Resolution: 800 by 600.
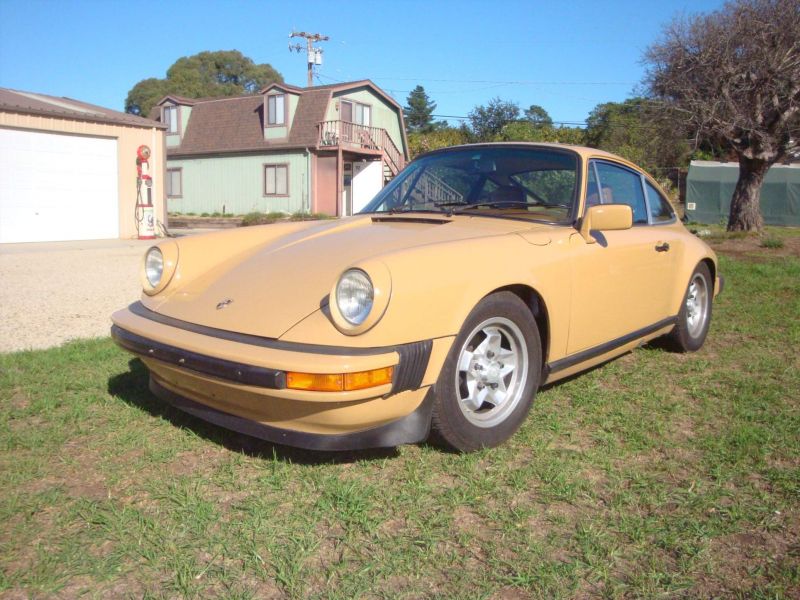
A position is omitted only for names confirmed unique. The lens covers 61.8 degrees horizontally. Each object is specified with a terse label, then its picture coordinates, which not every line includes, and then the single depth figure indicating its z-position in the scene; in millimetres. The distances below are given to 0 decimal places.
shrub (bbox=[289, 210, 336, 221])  21047
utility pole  38406
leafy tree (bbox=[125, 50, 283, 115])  60500
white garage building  12883
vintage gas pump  14625
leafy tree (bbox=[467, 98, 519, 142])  41719
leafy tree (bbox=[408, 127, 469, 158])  34344
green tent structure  22855
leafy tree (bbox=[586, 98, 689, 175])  13586
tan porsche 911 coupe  2480
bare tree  11719
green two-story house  25906
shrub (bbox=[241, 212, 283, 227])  20966
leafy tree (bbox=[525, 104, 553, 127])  43781
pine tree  68050
